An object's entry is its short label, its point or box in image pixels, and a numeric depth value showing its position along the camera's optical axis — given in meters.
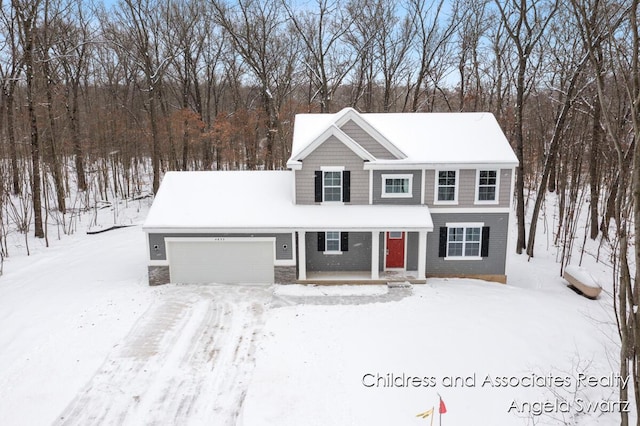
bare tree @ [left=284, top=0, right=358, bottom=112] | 27.02
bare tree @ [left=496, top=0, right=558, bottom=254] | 17.06
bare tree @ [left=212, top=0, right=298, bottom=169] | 26.80
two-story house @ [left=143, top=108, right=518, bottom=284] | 14.87
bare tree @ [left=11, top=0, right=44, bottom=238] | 18.59
